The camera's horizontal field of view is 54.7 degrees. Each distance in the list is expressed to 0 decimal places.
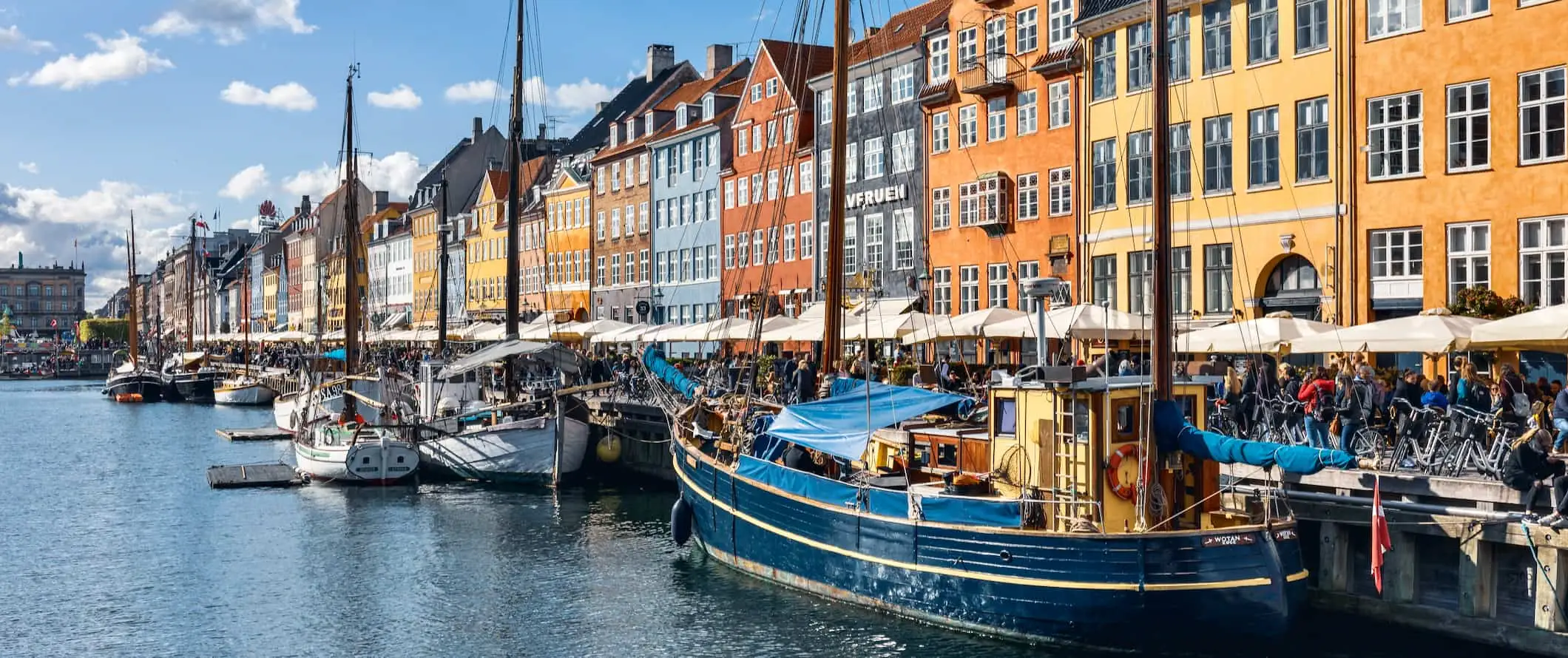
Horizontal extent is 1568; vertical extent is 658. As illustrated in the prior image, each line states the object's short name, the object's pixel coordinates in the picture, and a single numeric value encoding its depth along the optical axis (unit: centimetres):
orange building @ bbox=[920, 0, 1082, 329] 4647
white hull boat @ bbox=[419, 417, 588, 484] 4266
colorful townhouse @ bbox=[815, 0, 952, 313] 5369
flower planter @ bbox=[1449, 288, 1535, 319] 3083
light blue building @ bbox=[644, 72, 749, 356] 7238
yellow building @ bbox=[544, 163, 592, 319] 8712
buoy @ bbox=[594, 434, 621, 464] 4491
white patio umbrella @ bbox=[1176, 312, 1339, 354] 2816
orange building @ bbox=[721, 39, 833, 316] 6234
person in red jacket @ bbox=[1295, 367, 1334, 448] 2436
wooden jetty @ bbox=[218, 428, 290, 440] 6569
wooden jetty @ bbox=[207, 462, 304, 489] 4506
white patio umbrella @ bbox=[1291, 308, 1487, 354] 2505
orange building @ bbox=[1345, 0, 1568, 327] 3222
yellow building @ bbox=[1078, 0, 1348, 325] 3725
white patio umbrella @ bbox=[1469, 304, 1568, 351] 2258
